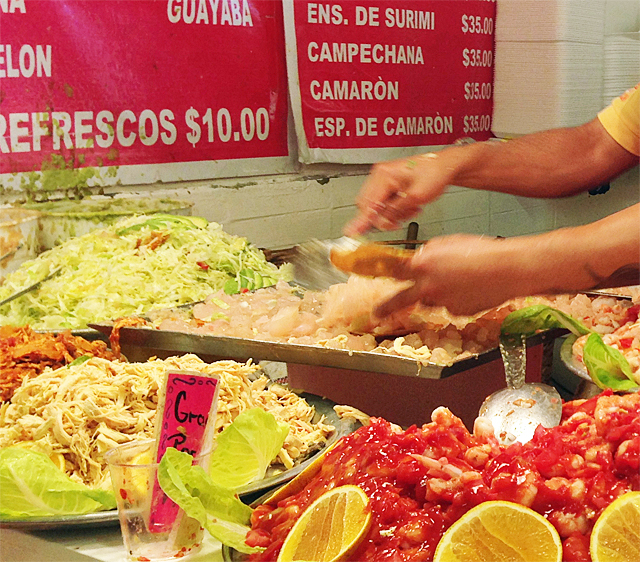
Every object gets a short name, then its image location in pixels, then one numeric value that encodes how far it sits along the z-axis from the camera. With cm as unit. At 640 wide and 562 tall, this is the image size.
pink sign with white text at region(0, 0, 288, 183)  261
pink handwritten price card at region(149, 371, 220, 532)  107
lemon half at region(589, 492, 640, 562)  85
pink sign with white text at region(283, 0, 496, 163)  302
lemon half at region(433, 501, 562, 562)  86
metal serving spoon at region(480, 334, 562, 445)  122
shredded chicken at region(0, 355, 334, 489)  132
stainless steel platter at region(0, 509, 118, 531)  114
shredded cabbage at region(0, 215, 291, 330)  233
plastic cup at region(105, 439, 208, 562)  106
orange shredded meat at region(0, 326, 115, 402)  171
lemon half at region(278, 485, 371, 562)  91
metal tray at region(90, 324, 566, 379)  152
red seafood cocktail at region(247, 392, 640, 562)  89
